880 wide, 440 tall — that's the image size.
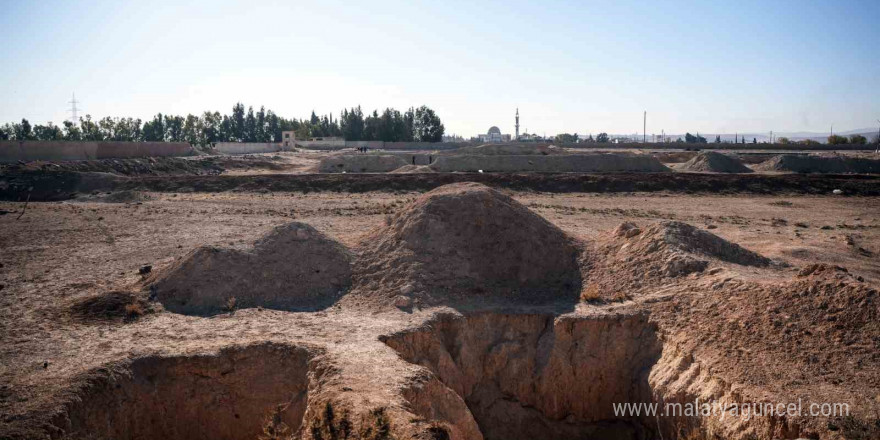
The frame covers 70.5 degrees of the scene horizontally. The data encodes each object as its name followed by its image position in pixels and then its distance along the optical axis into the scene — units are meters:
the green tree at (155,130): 88.75
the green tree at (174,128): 90.00
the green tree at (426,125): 91.69
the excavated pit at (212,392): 8.81
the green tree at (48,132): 79.25
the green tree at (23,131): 74.65
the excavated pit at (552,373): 10.80
